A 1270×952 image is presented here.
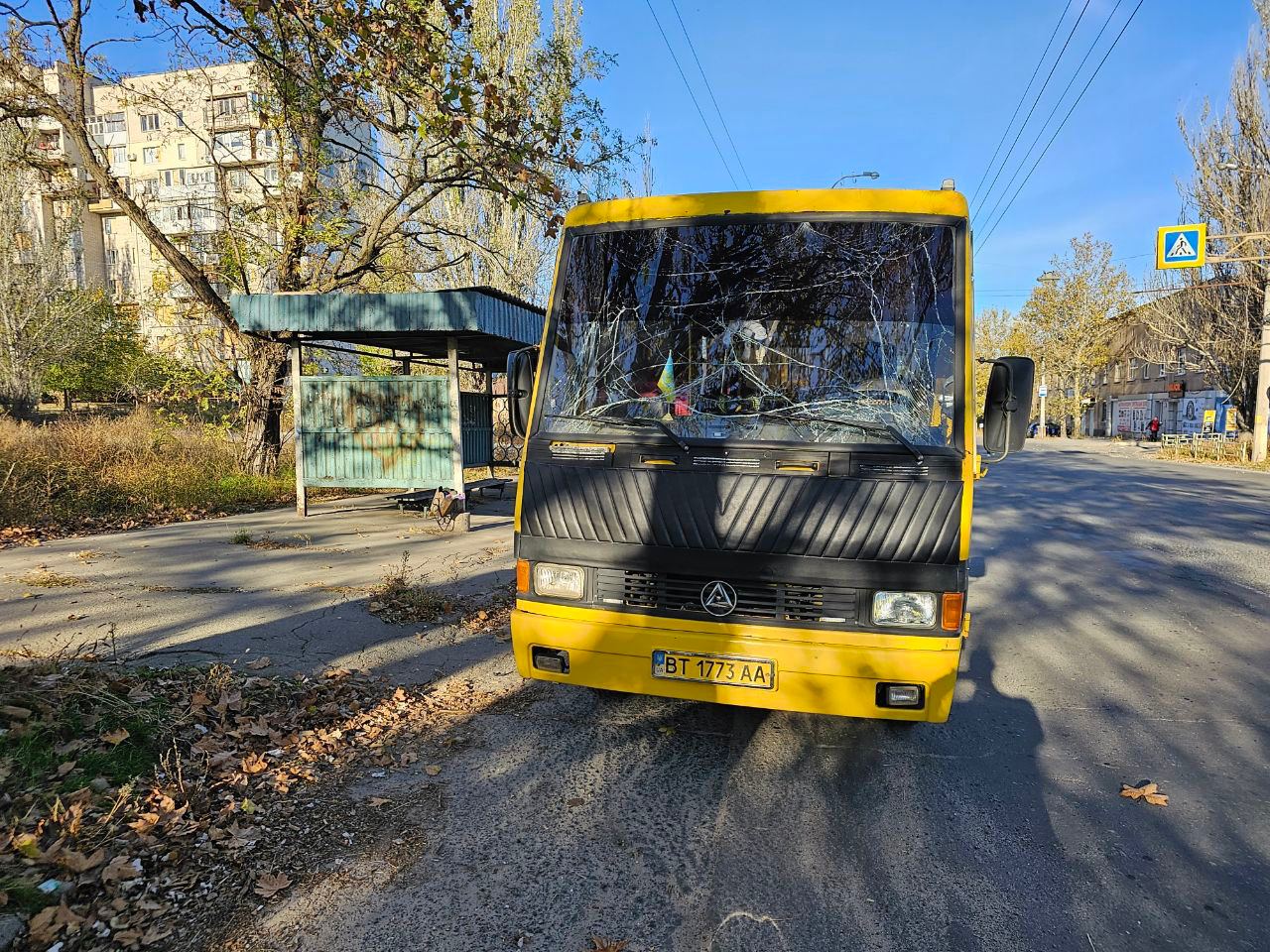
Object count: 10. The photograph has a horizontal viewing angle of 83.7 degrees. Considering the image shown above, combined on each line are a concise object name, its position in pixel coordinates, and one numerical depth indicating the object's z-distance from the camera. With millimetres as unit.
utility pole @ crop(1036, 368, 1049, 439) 53650
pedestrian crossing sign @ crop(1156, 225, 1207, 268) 17266
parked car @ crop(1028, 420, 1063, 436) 59656
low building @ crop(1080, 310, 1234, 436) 40094
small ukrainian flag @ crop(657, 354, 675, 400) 3510
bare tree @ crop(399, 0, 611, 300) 22094
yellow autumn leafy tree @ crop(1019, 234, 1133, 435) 46656
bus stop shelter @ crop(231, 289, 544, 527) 10383
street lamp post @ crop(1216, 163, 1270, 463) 22578
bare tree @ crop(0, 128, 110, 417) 22781
